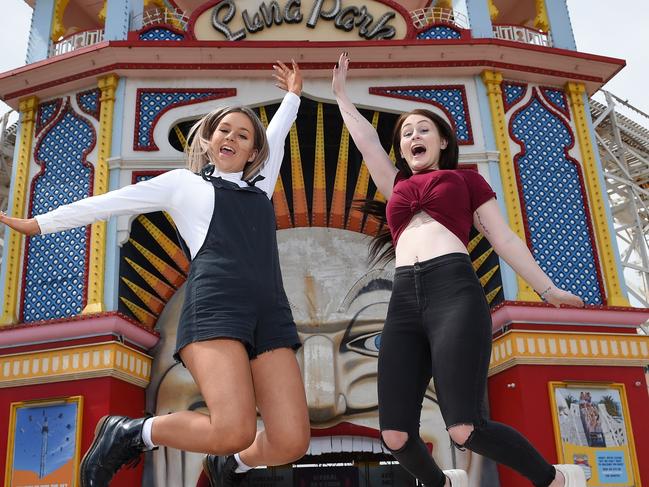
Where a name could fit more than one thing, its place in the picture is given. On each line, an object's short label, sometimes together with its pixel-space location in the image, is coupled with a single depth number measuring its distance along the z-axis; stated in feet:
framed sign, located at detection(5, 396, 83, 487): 27.14
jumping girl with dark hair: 10.04
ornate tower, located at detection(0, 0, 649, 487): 28.43
